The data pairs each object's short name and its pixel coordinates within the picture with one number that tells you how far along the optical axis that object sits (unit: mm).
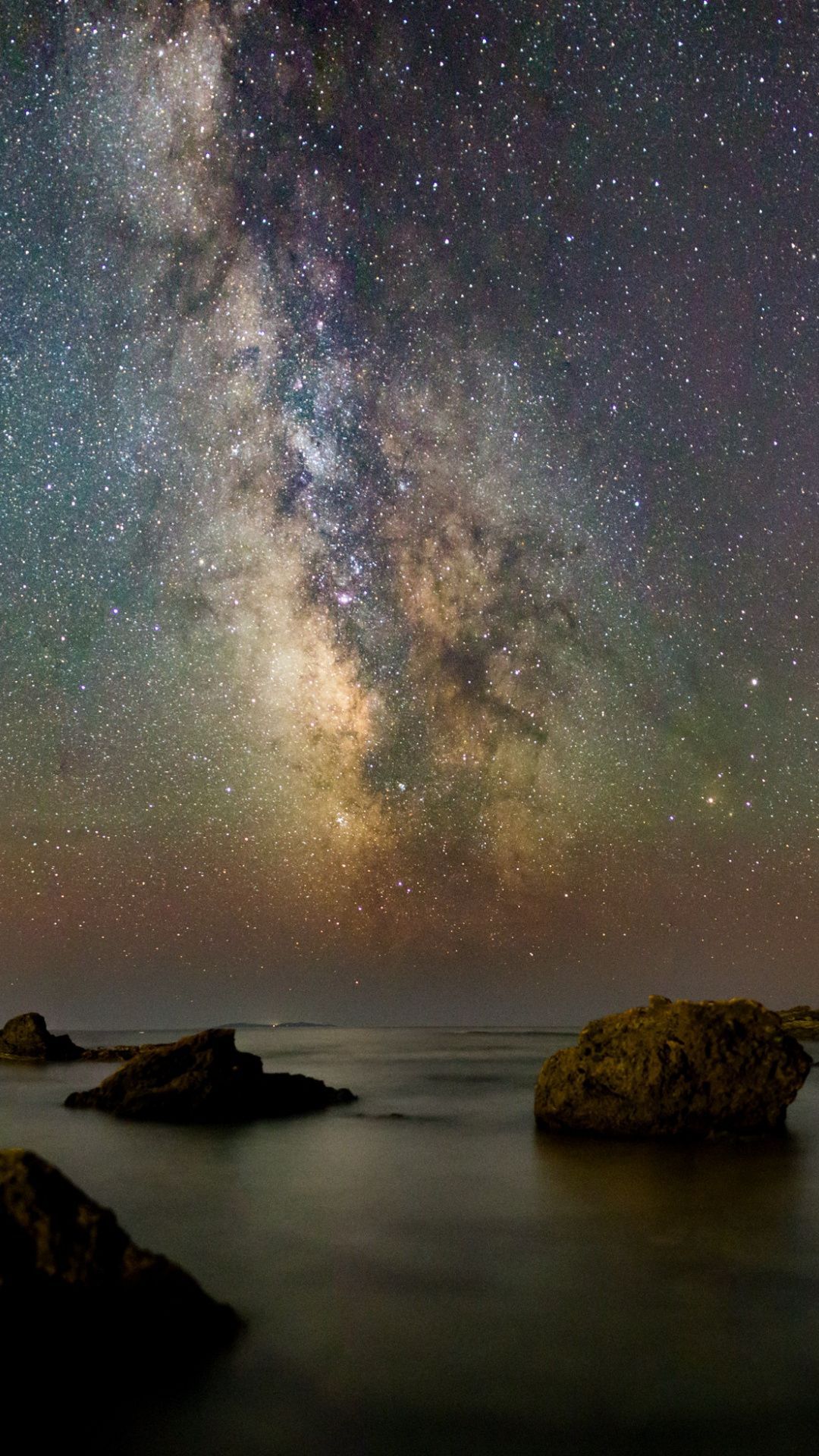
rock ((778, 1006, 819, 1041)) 62103
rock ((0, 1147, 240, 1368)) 4977
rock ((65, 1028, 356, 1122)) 18375
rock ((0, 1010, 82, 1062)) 40156
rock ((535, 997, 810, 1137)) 14633
